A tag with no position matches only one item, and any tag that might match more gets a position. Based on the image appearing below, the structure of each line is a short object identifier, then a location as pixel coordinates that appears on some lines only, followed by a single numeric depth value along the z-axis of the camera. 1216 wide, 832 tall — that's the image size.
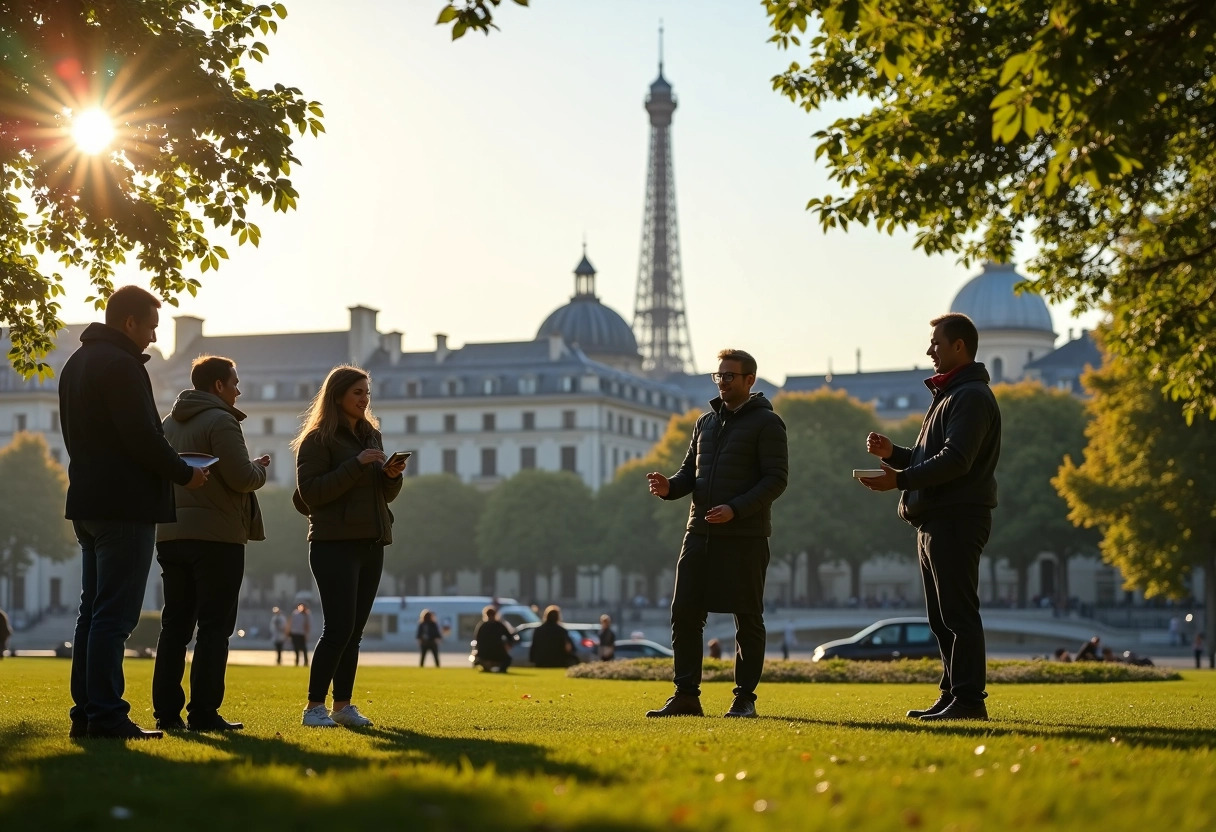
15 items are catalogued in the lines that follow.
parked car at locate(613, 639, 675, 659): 45.97
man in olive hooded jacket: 9.15
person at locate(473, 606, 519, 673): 30.83
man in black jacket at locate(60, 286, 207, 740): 8.41
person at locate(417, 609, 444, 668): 41.22
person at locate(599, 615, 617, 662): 36.05
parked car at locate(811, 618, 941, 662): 37.94
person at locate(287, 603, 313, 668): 41.09
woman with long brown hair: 9.34
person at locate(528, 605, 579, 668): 33.88
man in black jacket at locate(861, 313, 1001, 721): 9.47
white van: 73.81
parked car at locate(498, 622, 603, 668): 44.88
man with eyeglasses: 10.35
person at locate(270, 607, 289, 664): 47.56
